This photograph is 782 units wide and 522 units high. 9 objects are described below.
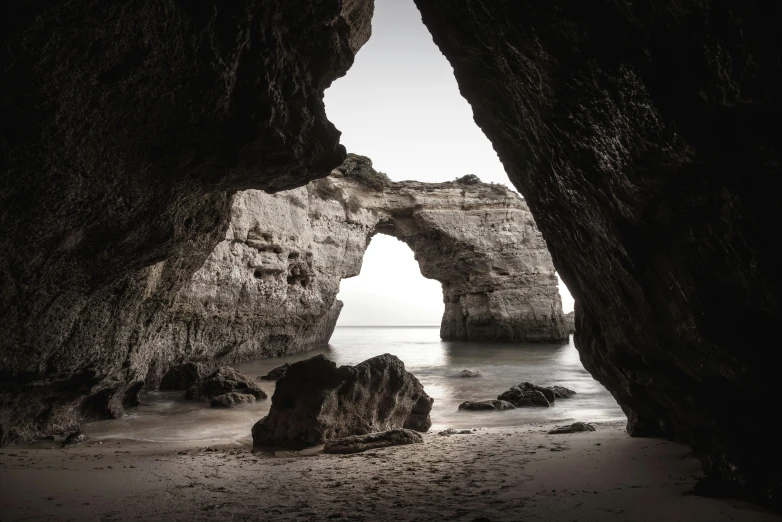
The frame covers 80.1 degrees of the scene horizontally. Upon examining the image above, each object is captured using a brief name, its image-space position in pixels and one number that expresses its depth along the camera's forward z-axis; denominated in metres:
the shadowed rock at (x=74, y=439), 4.73
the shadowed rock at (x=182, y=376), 9.09
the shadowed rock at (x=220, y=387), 7.95
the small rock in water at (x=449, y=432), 5.18
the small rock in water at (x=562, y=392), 8.55
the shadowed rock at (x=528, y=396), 7.62
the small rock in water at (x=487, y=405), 7.27
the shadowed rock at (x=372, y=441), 4.09
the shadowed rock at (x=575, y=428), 5.07
